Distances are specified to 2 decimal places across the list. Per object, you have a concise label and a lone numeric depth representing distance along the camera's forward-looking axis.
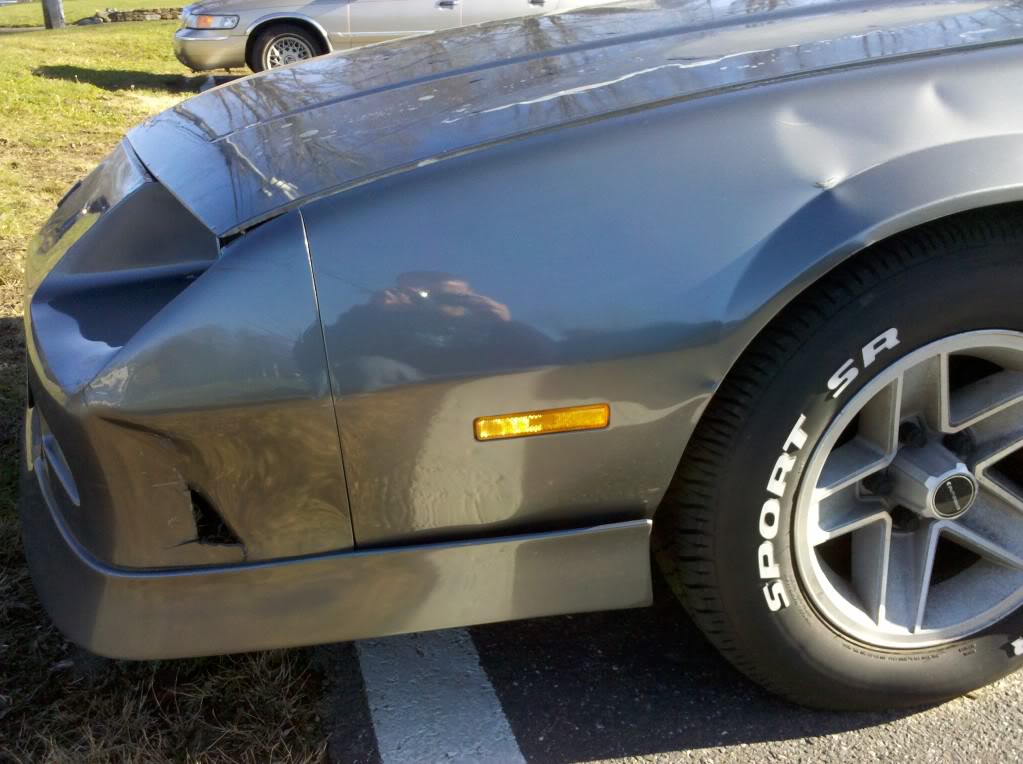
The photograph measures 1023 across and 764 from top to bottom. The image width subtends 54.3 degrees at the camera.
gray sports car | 1.63
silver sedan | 9.38
